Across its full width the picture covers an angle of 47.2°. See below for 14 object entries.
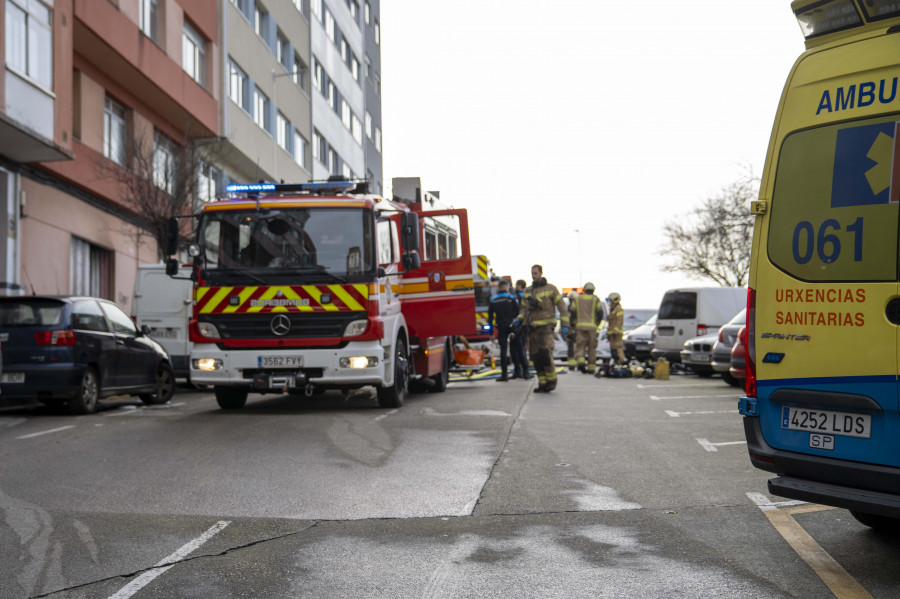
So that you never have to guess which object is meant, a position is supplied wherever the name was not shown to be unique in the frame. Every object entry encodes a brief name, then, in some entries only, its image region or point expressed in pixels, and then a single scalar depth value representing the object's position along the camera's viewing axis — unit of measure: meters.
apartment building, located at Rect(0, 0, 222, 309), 18.58
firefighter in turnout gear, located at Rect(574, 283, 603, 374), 23.00
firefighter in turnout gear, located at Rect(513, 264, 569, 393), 16.56
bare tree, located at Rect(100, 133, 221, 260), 21.88
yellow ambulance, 4.95
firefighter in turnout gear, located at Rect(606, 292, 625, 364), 23.78
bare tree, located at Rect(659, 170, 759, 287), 55.78
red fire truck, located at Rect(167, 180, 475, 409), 12.55
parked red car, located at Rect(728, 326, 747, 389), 14.95
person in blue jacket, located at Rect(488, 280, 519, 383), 20.00
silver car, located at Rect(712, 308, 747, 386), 17.52
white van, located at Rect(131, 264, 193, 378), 18.30
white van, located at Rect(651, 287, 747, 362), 22.42
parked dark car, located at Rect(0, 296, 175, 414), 13.00
